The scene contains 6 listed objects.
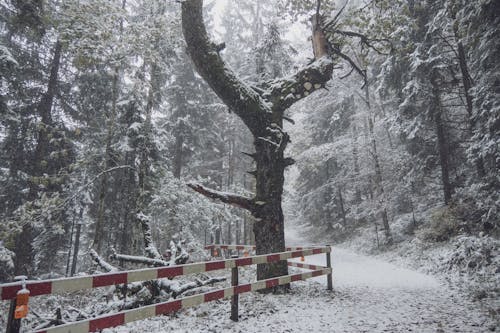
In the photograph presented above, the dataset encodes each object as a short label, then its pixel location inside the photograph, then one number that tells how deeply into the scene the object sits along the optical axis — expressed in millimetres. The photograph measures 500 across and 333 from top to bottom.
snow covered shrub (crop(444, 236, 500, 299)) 6562
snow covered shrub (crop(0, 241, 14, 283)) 8984
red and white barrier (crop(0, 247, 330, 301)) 2586
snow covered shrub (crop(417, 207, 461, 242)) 11477
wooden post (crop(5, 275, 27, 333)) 2385
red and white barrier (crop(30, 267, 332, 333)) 2826
